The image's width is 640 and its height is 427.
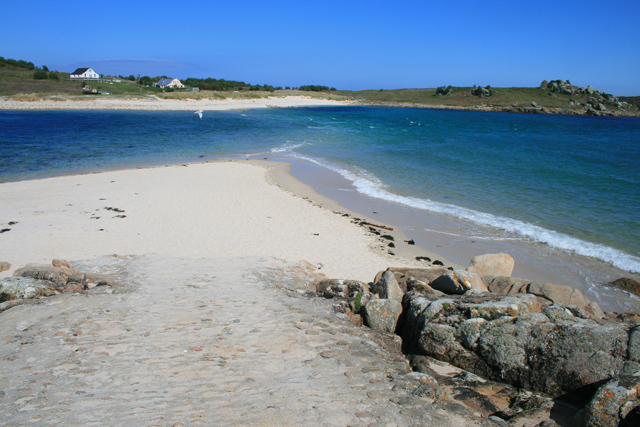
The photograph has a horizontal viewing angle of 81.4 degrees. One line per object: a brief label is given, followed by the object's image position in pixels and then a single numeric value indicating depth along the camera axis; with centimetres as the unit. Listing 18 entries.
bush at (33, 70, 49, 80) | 7146
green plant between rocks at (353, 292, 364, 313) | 609
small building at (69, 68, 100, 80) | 9124
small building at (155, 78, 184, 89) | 8565
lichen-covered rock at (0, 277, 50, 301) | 585
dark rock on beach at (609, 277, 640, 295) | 830
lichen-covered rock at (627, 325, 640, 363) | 398
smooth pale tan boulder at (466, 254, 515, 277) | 809
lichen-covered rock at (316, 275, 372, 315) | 618
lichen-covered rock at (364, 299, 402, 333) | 564
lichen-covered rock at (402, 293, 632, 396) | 413
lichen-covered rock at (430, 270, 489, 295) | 650
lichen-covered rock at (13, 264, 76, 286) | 643
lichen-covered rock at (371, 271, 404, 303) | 632
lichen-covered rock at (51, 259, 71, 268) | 740
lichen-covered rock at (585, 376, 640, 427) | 332
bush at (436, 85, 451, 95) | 12585
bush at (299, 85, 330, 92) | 13826
